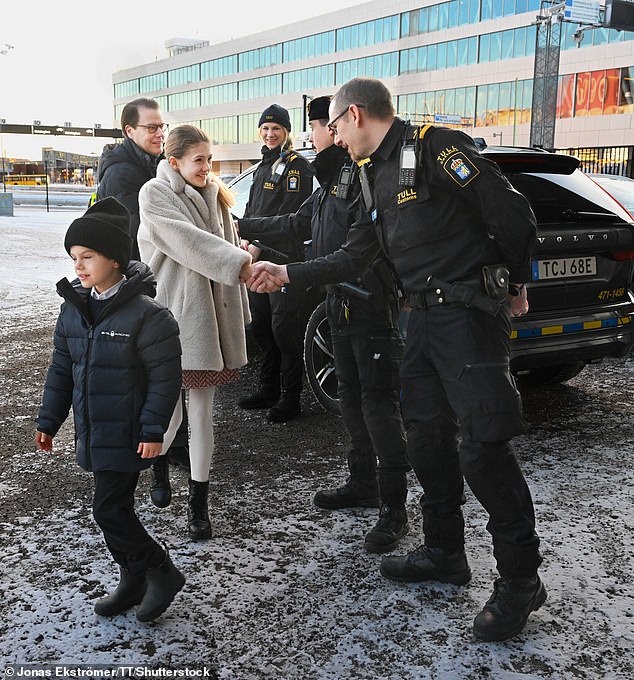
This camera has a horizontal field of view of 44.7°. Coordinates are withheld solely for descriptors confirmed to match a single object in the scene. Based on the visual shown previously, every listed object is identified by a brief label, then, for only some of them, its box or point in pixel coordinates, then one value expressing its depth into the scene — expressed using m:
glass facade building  48.19
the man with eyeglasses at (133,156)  4.38
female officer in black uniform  5.21
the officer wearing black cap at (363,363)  3.47
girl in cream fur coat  3.34
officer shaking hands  2.64
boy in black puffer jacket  2.61
